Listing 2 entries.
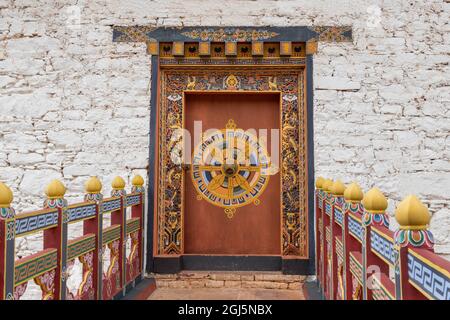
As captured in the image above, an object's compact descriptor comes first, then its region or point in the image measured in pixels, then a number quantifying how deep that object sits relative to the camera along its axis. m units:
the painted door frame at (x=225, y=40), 4.14
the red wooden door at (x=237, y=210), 4.41
